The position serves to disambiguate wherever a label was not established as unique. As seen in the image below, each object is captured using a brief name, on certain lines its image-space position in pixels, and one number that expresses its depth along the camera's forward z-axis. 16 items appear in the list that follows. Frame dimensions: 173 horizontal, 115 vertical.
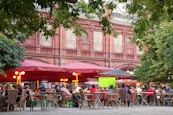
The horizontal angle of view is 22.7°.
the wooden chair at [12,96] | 18.35
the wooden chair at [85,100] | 20.25
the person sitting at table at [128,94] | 24.77
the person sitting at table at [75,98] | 23.13
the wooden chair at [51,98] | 19.89
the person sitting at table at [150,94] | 27.51
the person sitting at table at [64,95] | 24.01
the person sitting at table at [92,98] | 20.27
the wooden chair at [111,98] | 21.12
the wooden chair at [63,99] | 23.98
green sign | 29.31
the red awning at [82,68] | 25.38
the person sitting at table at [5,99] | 19.04
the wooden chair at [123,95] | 24.24
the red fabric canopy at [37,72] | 23.55
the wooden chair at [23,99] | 19.38
